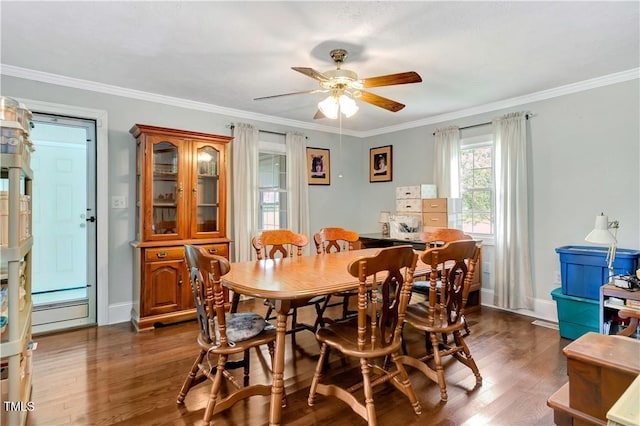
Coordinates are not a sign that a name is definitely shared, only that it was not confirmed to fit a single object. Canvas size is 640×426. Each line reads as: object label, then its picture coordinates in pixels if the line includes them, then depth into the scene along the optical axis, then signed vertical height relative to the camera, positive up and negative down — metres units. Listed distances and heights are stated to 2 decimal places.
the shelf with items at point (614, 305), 2.47 -0.68
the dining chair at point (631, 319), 2.40 -0.76
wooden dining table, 1.77 -0.38
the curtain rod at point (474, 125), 4.14 +1.09
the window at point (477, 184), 4.24 +0.37
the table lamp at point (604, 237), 2.69 -0.19
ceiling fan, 2.30 +0.91
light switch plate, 3.57 +0.14
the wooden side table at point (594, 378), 1.05 -0.52
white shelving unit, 1.52 -0.22
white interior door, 3.39 +0.09
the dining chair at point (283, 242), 2.91 -0.25
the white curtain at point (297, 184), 4.77 +0.42
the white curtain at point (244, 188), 4.27 +0.33
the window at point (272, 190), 4.67 +0.33
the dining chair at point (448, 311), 2.09 -0.63
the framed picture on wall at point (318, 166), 5.14 +0.73
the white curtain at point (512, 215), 3.76 -0.02
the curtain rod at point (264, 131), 4.31 +1.12
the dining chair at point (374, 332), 1.75 -0.68
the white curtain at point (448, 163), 4.43 +0.65
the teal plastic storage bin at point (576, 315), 3.01 -0.91
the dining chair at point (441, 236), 3.22 -0.21
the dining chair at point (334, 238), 3.22 -0.23
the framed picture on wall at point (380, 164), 5.31 +0.79
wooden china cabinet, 3.37 +0.02
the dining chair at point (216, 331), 1.77 -0.67
